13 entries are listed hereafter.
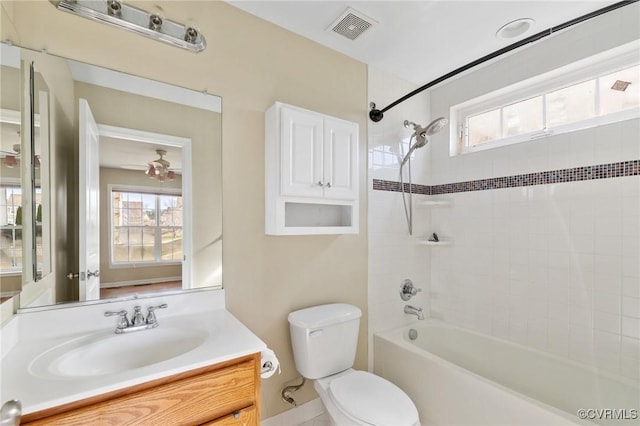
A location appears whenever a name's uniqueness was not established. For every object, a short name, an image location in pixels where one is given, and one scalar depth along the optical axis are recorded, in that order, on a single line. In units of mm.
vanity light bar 1254
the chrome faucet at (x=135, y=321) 1257
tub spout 2316
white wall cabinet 1650
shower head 2098
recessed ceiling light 1814
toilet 1385
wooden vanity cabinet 834
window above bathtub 1755
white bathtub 1510
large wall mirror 1206
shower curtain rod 1185
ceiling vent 1731
